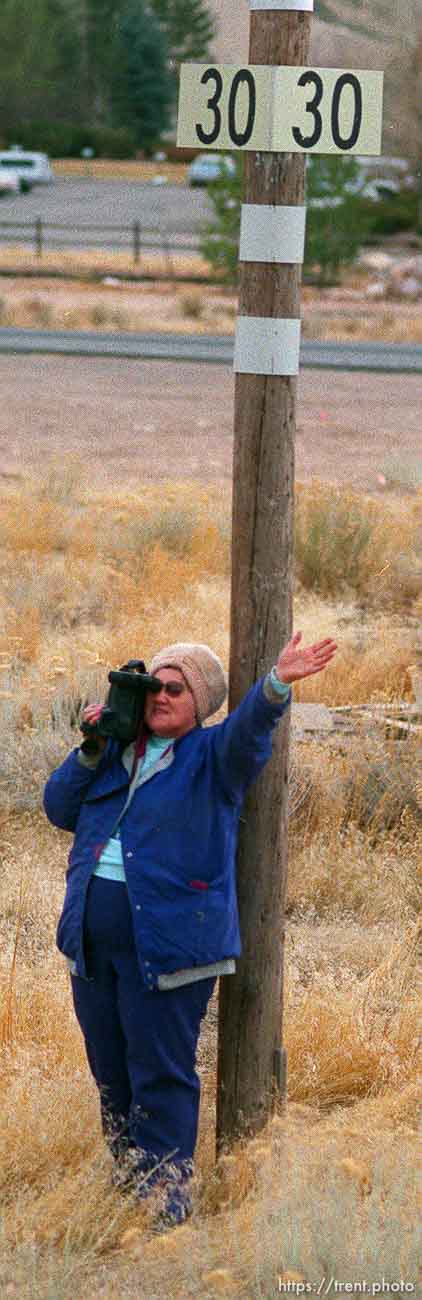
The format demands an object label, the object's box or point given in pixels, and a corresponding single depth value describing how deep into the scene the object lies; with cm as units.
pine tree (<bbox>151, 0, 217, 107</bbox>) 10138
